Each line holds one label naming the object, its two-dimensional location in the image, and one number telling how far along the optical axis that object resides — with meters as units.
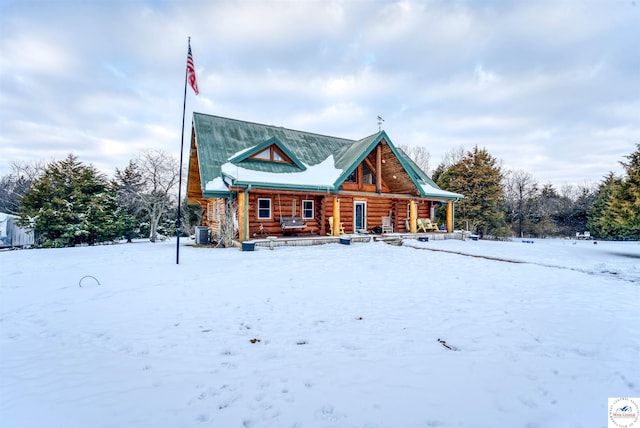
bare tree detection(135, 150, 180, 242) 21.95
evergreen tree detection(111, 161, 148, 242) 21.69
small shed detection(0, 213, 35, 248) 22.95
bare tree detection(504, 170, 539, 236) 31.12
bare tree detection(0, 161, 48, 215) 31.59
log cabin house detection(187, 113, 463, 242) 13.62
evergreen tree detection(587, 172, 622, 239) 23.77
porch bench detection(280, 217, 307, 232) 14.02
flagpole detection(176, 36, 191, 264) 8.91
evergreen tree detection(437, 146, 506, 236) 24.64
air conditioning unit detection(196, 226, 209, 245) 15.54
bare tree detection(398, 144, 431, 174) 40.84
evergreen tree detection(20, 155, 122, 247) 17.89
